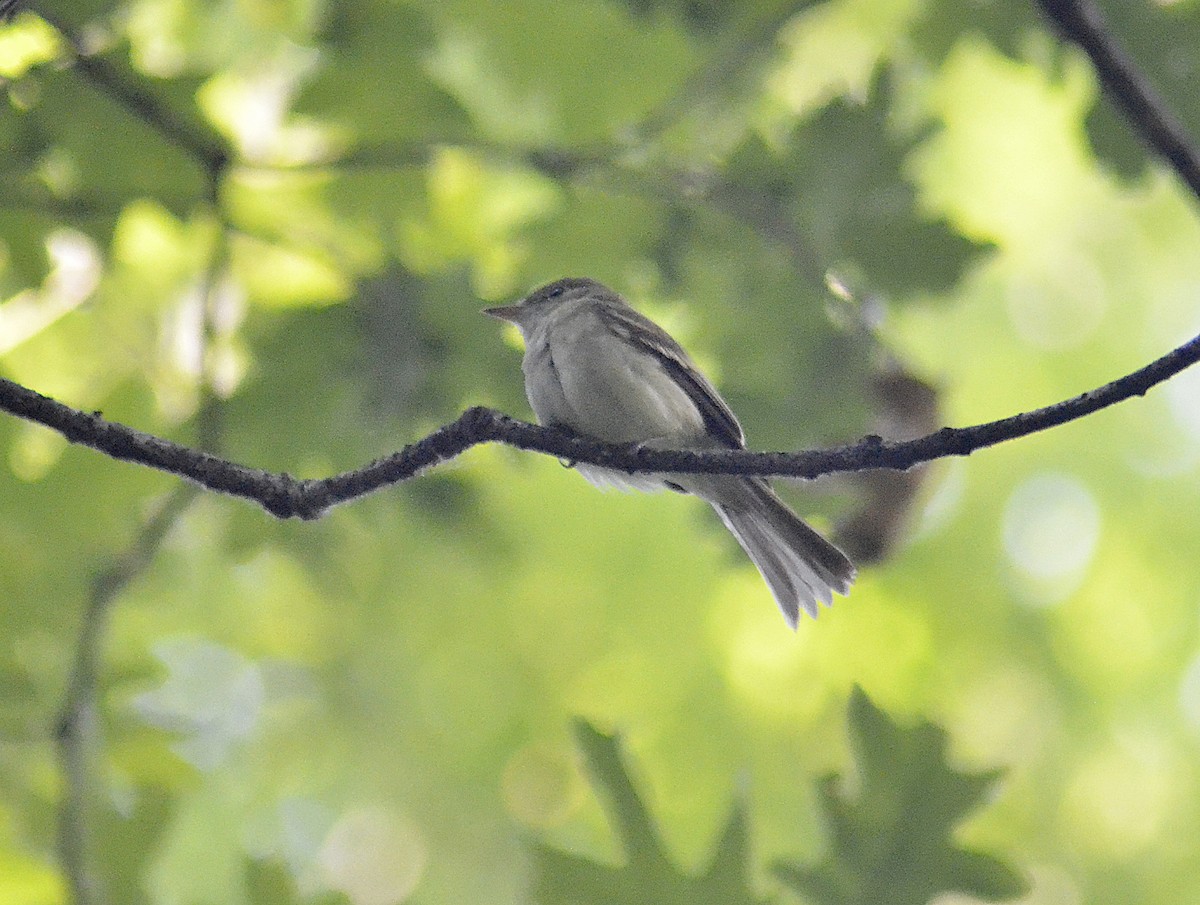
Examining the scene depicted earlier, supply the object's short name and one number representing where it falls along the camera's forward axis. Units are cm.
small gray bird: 804
